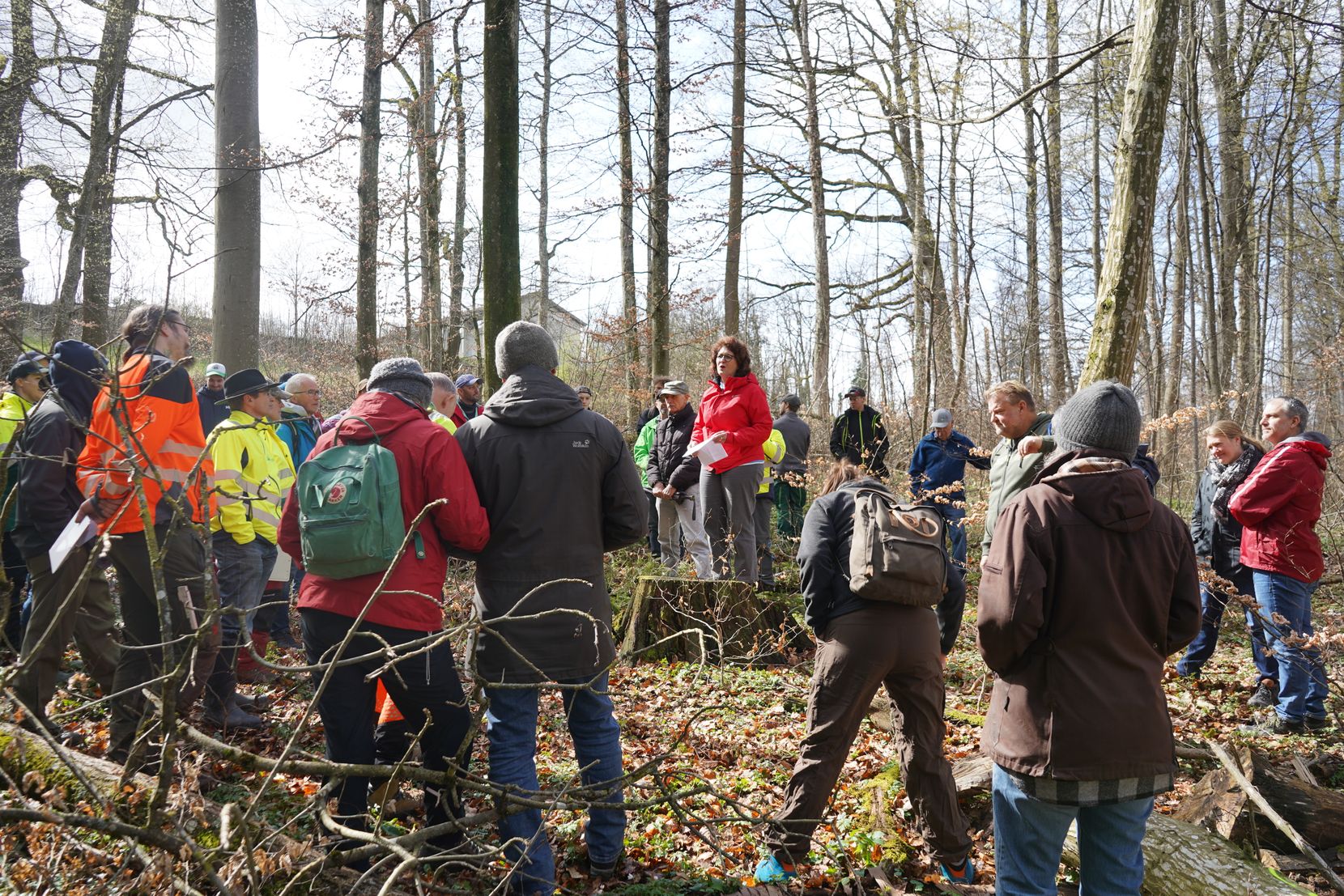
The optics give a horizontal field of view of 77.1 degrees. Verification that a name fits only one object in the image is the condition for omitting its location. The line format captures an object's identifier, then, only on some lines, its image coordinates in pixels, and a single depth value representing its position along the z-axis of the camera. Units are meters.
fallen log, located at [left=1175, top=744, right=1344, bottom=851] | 3.85
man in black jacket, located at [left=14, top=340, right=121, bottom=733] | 4.09
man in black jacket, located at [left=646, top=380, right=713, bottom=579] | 7.71
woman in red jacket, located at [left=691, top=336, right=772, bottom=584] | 7.16
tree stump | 6.51
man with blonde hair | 4.90
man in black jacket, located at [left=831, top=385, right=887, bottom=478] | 9.52
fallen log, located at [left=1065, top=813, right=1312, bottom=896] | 3.33
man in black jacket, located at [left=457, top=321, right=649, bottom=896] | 3.43
